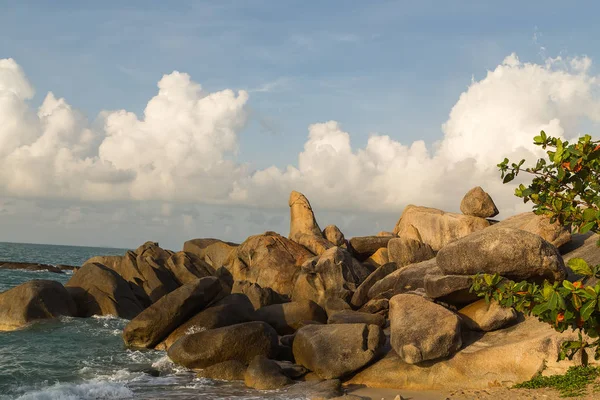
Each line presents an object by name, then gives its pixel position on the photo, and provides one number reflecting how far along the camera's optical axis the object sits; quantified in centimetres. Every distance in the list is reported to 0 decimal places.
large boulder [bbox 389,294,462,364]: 1756
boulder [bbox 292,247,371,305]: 3066
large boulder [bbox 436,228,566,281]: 1928
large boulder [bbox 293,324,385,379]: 1861
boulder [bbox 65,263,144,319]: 3234
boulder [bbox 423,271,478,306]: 1967
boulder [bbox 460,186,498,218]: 3372
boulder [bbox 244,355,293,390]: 1812
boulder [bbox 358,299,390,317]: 2494
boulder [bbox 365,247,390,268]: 3681
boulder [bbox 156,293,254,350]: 2469
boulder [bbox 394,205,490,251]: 3438
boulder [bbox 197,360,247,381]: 1952
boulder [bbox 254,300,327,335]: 2545
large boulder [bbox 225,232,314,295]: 3662
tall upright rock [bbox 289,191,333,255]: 4169
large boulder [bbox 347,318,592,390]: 1628
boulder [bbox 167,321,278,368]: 2083
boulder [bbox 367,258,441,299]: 2500
